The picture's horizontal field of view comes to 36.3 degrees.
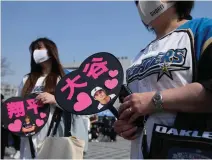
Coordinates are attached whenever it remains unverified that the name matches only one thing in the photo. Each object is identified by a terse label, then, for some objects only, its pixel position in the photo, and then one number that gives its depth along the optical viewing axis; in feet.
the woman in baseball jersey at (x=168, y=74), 3.56
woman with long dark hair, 8.52
